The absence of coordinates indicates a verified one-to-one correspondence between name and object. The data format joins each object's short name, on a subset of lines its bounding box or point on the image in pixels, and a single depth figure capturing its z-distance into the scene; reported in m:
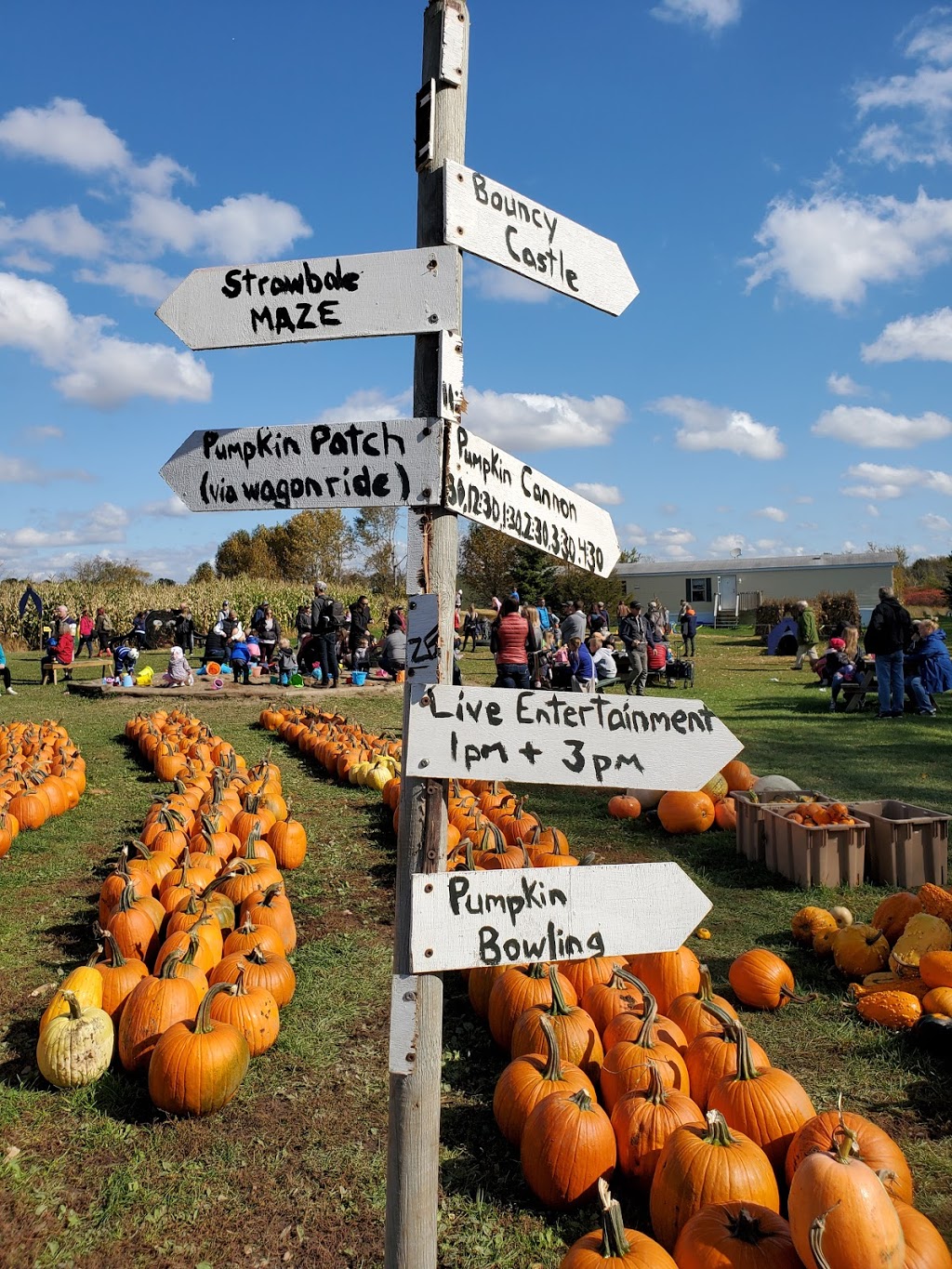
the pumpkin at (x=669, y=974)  4.01
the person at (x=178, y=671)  16.98
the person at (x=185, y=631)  28.88
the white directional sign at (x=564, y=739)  2.00
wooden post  2.08
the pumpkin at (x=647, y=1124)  2.94
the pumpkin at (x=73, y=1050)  3.53
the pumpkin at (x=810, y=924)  4.93
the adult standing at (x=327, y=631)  17.22
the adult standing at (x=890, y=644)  13.30
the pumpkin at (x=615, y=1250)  2.30
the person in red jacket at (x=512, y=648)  12.98
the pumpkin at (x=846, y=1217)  2.29
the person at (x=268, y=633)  22.28
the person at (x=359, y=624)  21.36
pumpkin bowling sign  1.94
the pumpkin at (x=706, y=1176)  2.62
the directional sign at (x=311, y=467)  2.09
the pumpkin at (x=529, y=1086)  3.15
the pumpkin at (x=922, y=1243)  2.33
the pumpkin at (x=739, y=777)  8.28
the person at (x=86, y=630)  29.08
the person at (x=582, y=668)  15.95
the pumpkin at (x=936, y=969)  4.05
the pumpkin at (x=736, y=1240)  2.39
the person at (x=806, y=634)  23.41
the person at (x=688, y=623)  26.36
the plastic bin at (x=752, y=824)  6.50
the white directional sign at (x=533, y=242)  2.15
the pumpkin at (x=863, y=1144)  2.58
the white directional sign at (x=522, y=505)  2.10
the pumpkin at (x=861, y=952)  4.48
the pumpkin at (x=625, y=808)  7.91
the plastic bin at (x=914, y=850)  5.85
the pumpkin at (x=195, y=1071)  3.33
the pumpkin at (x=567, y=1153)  2.88
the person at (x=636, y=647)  17.11
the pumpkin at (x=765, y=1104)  2.95
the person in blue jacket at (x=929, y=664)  14.73
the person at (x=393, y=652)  17.69
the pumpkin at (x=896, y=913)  4.66
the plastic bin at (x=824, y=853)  5.85
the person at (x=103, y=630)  28.39
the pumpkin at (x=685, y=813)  7.29
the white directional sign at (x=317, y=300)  2.13
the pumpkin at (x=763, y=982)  4.20
